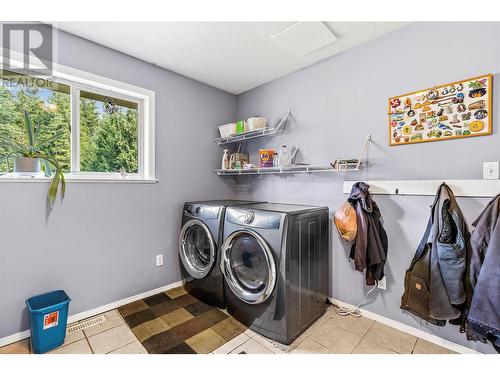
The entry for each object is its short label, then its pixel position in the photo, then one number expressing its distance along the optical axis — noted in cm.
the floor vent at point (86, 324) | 176
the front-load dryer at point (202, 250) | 204
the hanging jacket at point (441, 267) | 136
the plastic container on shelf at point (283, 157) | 236
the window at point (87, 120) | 176
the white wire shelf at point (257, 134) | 246
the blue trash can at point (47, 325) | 150
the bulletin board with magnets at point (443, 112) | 144
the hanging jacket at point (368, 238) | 175
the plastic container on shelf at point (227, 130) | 269
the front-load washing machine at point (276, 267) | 160
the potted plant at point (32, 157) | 163
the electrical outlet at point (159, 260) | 235
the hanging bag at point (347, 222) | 176
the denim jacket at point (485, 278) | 118
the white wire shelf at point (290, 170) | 199
